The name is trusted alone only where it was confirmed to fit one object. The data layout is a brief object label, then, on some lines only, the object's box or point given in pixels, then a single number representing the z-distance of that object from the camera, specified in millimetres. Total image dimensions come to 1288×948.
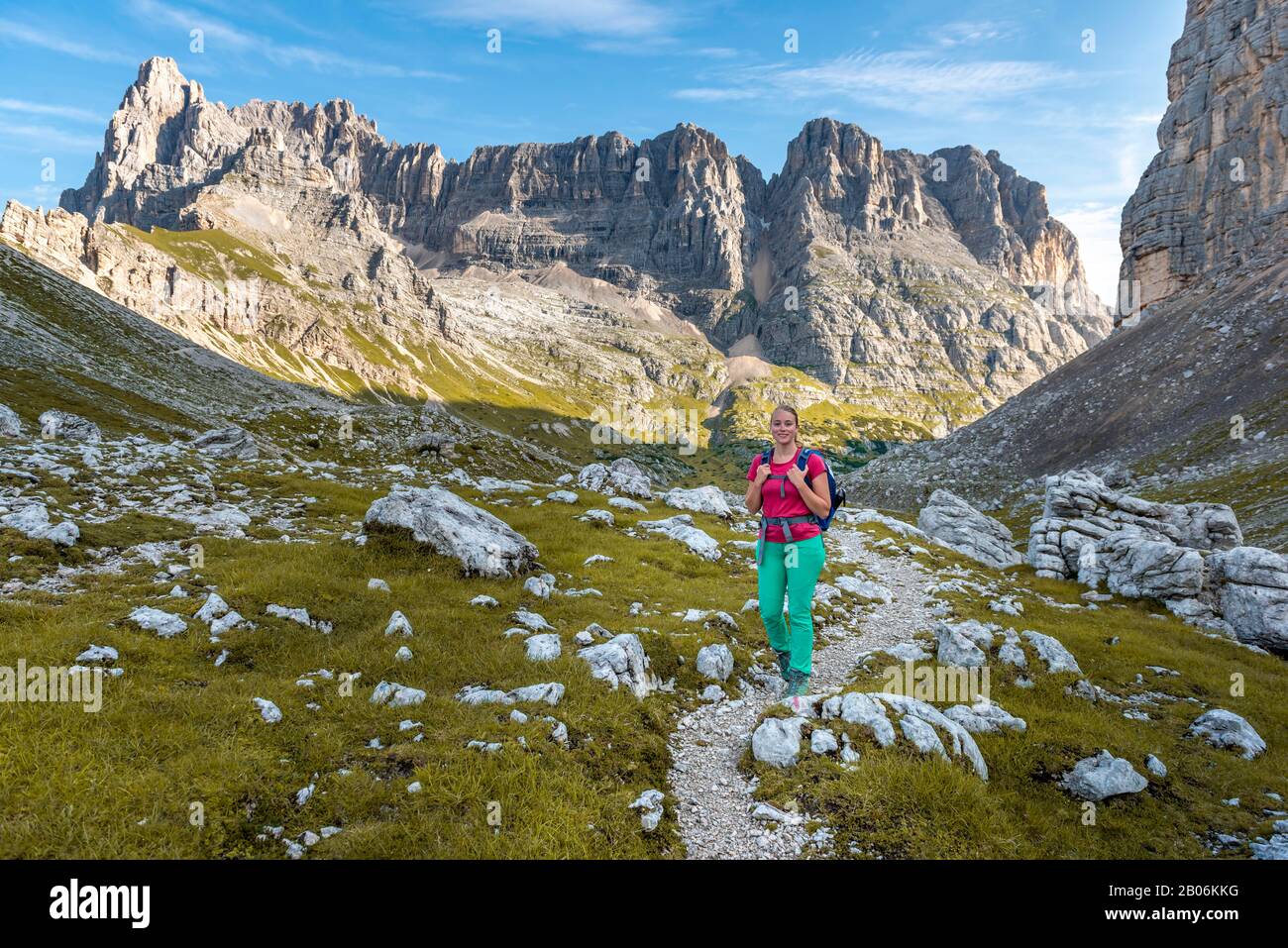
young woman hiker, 10406
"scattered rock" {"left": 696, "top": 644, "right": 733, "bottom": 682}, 12109
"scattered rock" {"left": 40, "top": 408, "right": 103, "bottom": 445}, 34250
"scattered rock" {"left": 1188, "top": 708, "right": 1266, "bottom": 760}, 11172
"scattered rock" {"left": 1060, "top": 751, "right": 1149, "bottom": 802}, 9031
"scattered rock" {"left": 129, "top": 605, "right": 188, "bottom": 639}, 10180
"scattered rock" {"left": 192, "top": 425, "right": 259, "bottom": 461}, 36500
